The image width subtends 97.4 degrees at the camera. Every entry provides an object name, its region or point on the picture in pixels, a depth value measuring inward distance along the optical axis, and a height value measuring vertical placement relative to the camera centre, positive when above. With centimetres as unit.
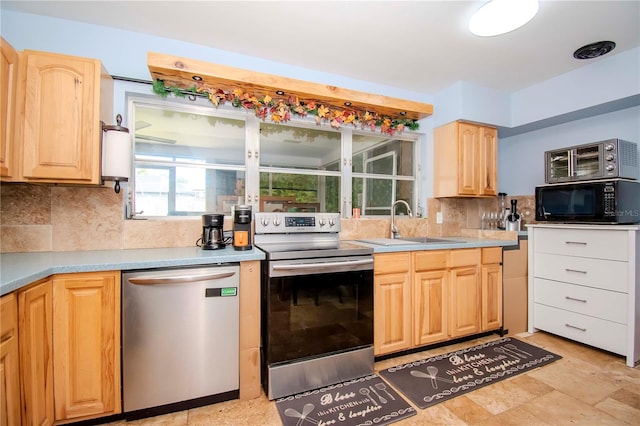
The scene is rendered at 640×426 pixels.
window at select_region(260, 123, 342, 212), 264 +44
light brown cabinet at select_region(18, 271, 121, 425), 139 -71
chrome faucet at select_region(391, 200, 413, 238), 287 -17
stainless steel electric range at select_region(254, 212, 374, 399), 180 -70
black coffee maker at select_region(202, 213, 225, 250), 196 -14
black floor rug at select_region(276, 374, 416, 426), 159 -117
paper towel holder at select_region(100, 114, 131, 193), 184 +39
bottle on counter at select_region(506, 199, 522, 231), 306 -6
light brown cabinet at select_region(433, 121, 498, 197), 297 +58
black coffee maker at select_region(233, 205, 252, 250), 190 -11
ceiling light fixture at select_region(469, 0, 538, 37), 164 +120
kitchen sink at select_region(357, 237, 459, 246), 242 -26
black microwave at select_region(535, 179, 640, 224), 222 +10
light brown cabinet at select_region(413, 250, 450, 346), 234 -71
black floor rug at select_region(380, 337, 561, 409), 186 -117
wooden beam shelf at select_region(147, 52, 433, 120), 198 +101
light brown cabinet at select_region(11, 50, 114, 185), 163 +56
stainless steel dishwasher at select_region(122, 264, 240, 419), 157 -74
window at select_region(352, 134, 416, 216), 304 +46
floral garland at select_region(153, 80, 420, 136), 228 +95
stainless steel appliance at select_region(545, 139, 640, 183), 227 +45
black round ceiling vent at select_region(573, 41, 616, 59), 223 +135
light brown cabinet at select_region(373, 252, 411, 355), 219 -71
